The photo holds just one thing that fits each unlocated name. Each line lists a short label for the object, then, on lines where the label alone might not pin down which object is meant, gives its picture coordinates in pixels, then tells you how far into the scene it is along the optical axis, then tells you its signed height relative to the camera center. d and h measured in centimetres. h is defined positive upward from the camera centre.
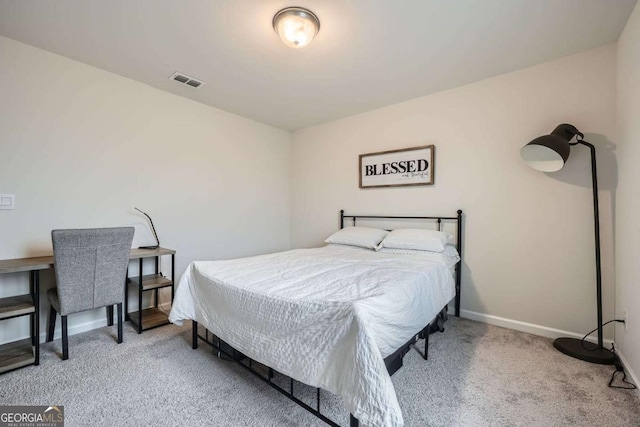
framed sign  308 +55
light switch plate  214 +12
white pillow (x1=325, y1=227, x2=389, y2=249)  302 -28
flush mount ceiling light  179 +128
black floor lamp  201 +29
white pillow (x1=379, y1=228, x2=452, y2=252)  259 -28
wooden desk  185 -66
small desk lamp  286 -22
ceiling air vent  266 +137
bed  112 -56
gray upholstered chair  195 -42
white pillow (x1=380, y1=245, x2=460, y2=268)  245 -40
